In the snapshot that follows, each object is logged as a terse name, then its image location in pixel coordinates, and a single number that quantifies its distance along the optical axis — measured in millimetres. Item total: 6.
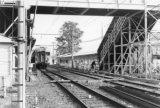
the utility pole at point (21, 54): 6078
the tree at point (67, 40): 70312
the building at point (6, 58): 17059
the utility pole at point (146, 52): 20741
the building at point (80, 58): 45466
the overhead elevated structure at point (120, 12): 21453
